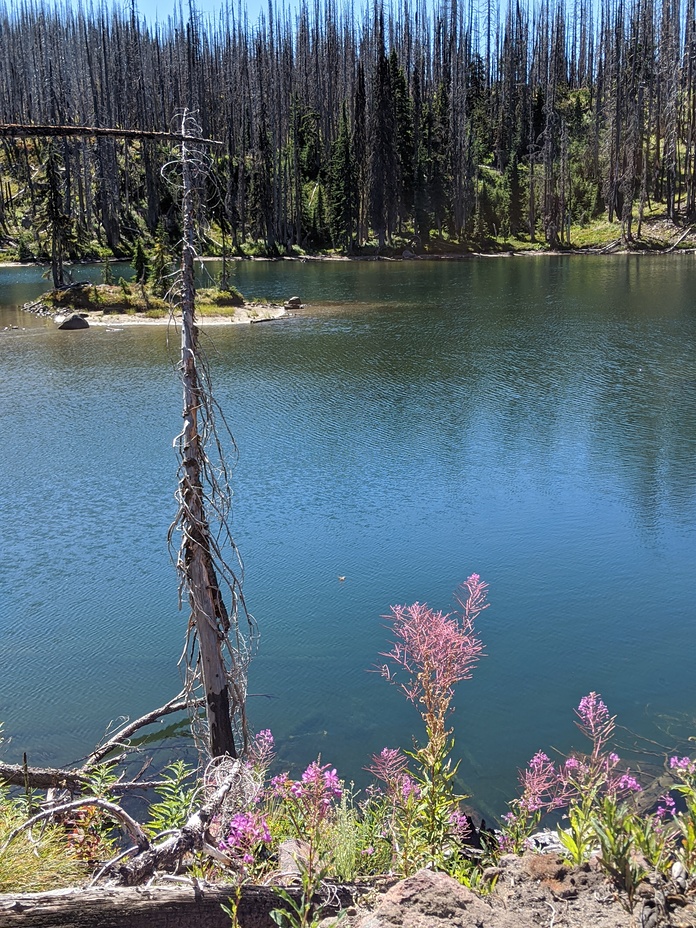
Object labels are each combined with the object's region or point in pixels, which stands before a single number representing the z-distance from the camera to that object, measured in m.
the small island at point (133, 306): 40.75
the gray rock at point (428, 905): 3.83
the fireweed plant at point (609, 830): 4.14
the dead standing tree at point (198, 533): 7.09
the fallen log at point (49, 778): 6.55
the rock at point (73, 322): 38.81
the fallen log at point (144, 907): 3.96
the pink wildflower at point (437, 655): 5.41
